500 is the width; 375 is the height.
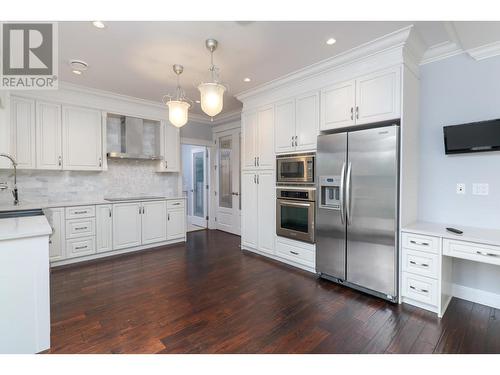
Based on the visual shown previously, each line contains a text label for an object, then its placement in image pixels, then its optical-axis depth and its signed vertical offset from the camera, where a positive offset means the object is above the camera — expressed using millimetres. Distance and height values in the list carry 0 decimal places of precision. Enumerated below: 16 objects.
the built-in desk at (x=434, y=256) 2078 -656
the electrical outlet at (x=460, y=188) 2561 -47
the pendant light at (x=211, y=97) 2186 +801
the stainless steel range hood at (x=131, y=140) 4414 +842
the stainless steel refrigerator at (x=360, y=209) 2467 -264
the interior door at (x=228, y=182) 5582 +76
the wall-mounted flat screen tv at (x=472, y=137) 2301 +465
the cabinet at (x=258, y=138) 3748 +749
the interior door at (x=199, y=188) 6418 -78
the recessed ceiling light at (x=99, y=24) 2179 +1461
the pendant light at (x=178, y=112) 2596 +796
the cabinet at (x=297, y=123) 3191 +847
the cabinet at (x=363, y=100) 2484 +940
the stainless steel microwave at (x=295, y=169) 3215 +224
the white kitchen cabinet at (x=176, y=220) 4688 -684
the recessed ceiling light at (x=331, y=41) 2464 +1467
